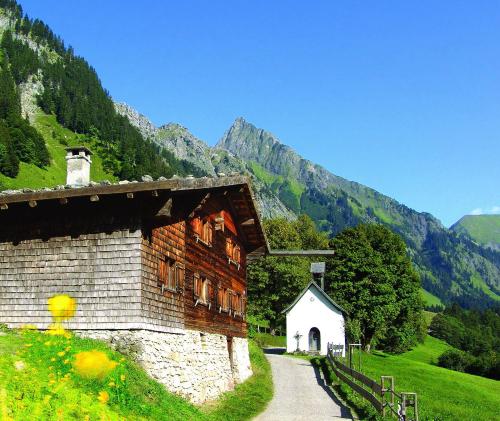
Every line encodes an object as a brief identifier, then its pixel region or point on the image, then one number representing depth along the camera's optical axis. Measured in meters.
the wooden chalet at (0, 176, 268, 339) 17.86
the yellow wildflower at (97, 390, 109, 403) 13.12
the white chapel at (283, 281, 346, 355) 54.59
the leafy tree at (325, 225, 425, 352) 56.41
